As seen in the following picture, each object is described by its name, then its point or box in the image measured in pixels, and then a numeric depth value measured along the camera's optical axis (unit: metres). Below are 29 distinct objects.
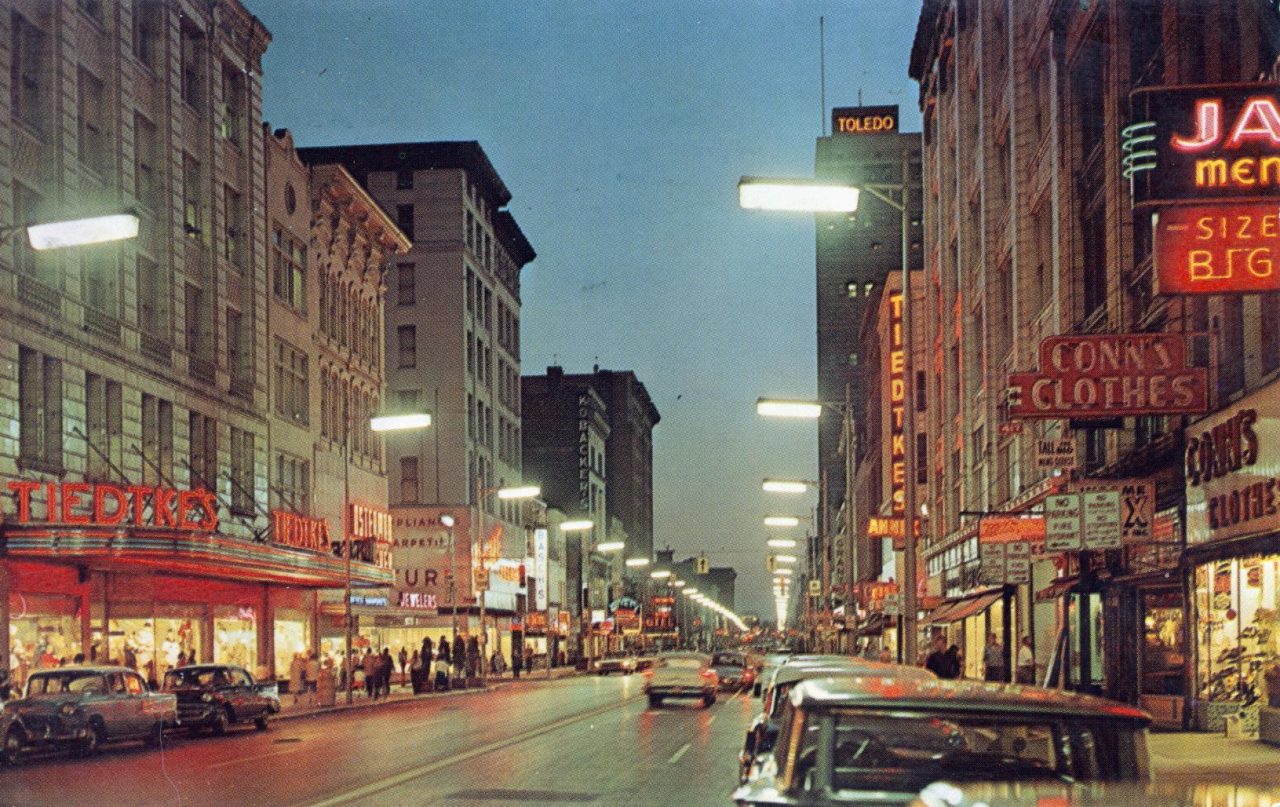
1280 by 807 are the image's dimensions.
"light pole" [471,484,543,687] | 61.28
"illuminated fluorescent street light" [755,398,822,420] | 28.89
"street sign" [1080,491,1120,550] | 24.98
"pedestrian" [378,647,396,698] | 53.22
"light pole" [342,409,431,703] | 43.50
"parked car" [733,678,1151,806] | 7.53
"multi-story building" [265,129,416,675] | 56.62
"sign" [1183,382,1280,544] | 21.97
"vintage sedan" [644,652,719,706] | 41.88
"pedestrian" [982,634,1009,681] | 37.50
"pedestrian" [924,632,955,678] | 33.62
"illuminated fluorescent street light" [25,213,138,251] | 20.59
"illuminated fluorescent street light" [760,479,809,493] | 41.12
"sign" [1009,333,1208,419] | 24.20
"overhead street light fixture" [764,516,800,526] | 53.05
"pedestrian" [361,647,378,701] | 52.56
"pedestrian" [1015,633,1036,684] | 36.06
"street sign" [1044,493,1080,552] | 25.17
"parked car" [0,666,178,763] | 25.86
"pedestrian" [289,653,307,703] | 50.59
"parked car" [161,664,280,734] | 32.78
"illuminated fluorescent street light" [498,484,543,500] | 61.12
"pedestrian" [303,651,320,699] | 53.16
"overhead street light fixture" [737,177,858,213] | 16.95
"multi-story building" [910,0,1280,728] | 24.53
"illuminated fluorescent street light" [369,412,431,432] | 43.31
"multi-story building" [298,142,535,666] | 86.75
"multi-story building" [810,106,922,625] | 167.50
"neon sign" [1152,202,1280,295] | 18.22
